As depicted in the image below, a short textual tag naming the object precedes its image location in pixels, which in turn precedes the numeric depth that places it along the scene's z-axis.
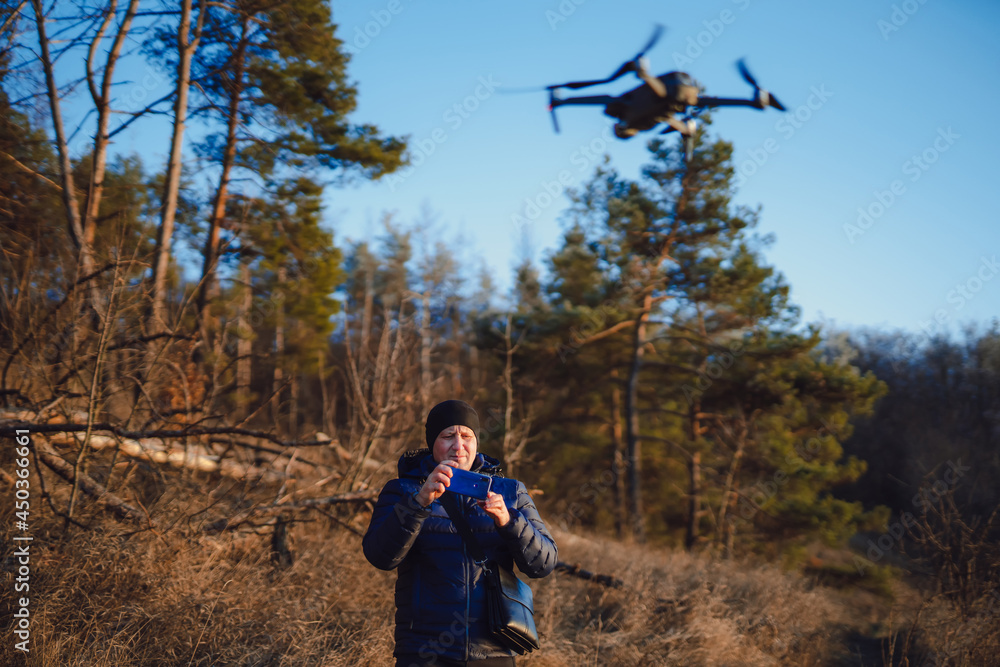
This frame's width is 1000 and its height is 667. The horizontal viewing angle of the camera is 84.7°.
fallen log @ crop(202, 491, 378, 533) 4.52
